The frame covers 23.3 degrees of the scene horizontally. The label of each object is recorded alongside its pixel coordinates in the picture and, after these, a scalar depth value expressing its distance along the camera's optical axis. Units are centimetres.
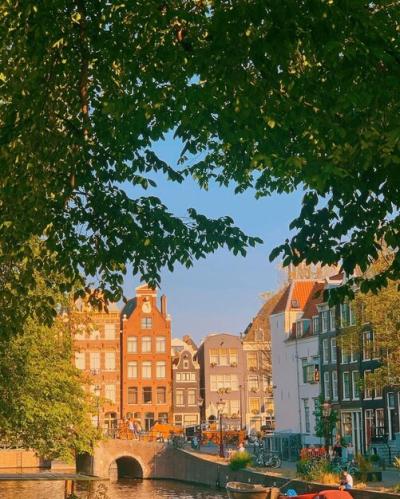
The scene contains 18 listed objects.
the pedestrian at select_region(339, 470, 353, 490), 3741
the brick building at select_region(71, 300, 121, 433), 9562
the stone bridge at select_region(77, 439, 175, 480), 7100
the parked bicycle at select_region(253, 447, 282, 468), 5338
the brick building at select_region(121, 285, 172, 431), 9631
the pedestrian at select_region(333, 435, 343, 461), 5235
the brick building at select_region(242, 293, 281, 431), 9919
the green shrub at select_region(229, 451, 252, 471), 5331
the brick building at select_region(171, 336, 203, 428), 9806
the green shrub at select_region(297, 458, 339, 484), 4159
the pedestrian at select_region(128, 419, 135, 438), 7591
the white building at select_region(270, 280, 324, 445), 7400
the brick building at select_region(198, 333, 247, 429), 9964
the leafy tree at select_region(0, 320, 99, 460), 3431
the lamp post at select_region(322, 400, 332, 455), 5401
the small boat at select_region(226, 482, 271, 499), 4097
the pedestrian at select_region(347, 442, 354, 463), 5472
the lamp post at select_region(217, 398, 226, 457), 6219
